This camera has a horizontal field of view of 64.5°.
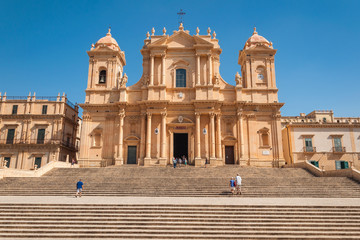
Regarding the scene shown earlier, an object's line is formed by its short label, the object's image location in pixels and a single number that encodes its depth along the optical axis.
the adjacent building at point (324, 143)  32.41
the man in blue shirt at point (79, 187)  16.89
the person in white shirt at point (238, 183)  17.33
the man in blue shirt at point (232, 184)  17.33
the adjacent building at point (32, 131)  36.28
